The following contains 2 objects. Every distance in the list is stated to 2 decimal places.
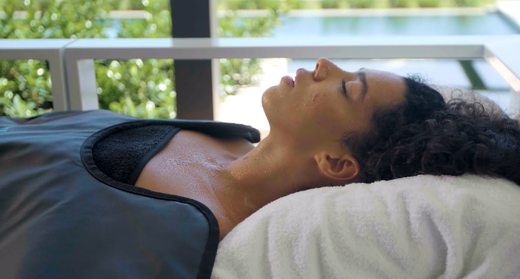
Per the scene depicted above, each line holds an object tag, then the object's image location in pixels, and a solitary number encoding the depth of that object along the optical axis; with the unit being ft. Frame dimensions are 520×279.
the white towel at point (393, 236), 2.69
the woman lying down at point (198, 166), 3.04
